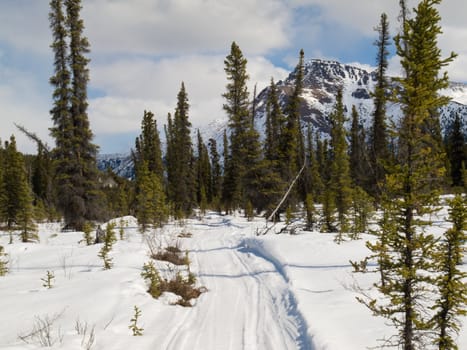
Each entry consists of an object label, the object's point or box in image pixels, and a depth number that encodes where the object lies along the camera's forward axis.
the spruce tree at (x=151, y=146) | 37.41
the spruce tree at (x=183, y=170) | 36.50
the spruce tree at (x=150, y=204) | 19.62
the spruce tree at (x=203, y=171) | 58.25
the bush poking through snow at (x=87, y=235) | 13.28
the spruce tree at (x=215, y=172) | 61.62
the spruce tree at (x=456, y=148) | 39.38
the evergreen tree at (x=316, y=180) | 36.35
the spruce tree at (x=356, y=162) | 28.70
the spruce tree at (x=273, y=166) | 25.23
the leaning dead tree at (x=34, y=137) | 21.74
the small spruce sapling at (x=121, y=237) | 14.97
